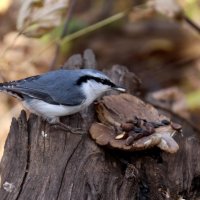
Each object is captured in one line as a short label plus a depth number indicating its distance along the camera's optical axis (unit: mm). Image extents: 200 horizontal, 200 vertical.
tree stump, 4992
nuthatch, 5883
